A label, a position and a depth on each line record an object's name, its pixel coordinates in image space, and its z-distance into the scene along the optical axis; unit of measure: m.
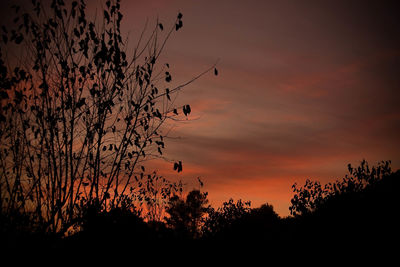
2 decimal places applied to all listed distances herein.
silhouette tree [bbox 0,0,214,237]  7.32
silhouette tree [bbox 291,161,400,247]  7.99
